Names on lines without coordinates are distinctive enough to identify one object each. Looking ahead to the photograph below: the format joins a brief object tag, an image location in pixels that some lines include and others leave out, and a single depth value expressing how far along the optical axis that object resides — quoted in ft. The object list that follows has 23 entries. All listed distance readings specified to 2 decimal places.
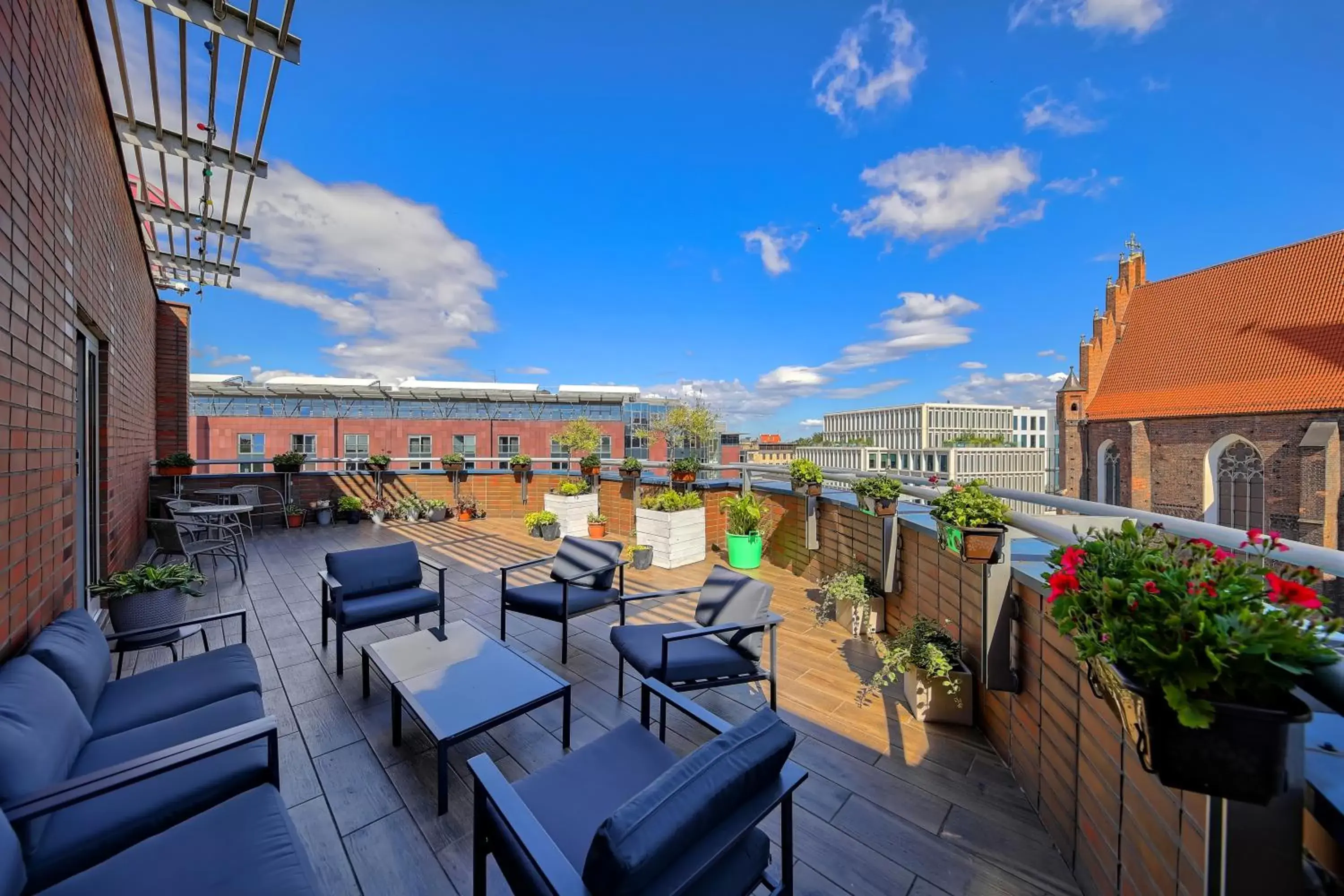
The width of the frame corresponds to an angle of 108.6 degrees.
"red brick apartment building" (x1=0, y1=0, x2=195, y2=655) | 5.57
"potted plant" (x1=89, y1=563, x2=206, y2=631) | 8.64
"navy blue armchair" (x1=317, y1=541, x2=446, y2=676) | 9.45
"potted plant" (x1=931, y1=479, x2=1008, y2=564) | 6.47
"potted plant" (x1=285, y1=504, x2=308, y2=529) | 24.61
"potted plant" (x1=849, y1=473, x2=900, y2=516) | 10.62
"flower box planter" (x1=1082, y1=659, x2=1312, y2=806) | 2.32
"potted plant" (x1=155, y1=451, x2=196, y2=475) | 20.26
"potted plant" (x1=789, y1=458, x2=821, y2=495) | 14.61
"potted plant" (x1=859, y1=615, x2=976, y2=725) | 7.71
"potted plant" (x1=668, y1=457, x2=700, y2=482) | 19.20
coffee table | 6.23
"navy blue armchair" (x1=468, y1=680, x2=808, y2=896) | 3.01
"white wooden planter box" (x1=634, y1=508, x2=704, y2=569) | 17.29
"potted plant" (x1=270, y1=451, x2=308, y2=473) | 24.58
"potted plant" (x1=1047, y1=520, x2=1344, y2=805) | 2.29
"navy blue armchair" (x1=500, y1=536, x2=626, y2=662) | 10.21
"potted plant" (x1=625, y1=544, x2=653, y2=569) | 17.03
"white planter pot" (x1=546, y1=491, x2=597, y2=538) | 22.86
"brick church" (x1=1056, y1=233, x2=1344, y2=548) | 43.47
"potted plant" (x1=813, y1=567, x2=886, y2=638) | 11.30
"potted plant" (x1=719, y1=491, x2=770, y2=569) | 16.52
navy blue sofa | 3.90
